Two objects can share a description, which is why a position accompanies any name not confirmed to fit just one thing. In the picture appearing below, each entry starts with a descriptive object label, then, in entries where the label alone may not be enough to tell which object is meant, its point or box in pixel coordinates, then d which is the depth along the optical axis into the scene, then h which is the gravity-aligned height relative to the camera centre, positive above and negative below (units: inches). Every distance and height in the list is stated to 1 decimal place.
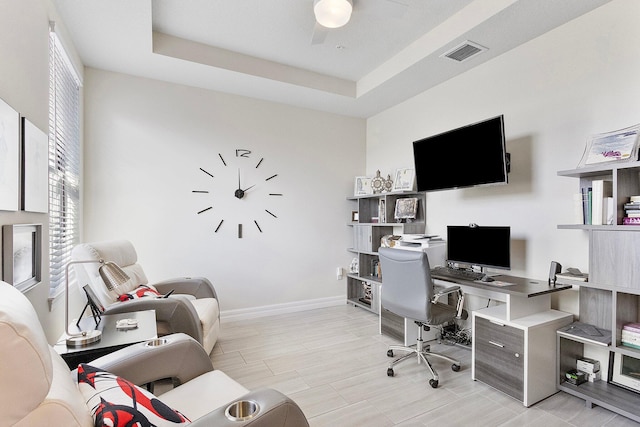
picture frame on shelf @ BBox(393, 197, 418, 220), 149.6 +3.8
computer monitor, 105.0 -9.9
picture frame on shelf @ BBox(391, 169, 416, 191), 151.2 +17.0
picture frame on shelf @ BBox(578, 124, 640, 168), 78.1 +17.5
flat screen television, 106.4 +21.5
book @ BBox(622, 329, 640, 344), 78.5 -28.4
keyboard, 108.3 -19.7
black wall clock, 151.6 +14.4
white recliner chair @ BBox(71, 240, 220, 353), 91.2 -24.6
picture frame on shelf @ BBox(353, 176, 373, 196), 176.3 +16.1
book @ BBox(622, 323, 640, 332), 79.1 -26.4
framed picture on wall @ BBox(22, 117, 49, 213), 64.4 +9.7
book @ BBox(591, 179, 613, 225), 82.6 +4.9
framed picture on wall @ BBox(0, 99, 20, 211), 54.7 +9.8
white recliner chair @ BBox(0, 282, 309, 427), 24.9 -20.9
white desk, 85.0 -33.7
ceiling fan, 83.9 +52.6
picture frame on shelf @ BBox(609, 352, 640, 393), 84.5 -40.2
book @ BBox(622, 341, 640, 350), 78.5 -30.5
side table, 58.6 -24.4
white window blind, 90.6 +16.7
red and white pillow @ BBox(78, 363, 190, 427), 34.1 -20.8
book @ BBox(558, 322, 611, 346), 81.8 -30.1
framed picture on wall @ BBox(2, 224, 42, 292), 57.6 -7.9
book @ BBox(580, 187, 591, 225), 85.7 +2.7
